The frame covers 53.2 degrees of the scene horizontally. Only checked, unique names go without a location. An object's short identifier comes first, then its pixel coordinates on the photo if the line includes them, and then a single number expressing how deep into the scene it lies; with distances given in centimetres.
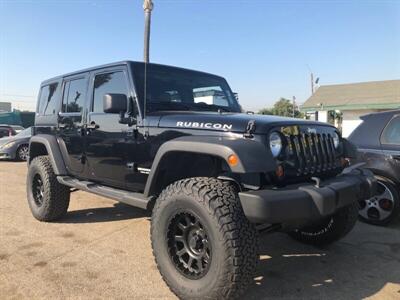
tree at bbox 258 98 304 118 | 4614
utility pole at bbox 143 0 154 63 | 1298
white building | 2227
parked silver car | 1392
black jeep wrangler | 290
